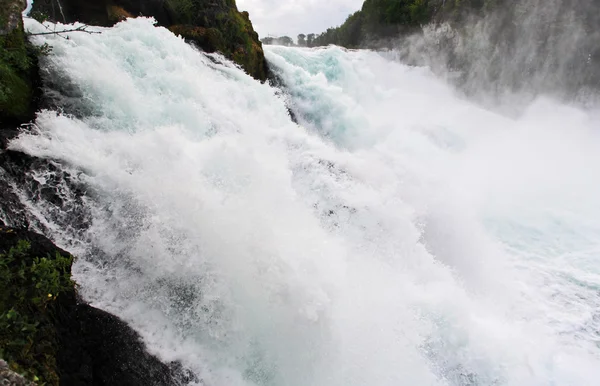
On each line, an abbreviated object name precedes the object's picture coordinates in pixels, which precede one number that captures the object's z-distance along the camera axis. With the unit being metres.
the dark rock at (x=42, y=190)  4.02
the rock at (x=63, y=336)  2.67
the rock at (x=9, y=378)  2.17
